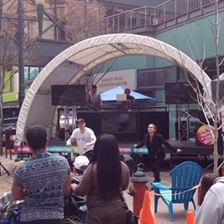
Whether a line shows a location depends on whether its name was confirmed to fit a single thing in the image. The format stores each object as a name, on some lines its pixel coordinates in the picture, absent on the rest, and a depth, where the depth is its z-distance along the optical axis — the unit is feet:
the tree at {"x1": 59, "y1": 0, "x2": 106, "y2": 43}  101.09
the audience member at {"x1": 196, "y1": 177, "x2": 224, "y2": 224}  10.08
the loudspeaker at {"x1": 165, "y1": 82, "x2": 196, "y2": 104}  57.62
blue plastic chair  30.25
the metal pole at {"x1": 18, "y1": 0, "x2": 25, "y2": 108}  56.18
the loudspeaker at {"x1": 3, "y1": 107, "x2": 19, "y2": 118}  98.02
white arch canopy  51.35
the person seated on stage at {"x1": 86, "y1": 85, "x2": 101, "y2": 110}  67.10
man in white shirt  40.17
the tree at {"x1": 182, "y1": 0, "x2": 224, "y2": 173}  27.40
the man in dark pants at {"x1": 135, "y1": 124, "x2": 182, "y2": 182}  44.11
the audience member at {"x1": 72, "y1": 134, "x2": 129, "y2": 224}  15.25
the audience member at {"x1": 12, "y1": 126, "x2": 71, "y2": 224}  14.70
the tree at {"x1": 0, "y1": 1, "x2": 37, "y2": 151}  79.25
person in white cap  21.81
